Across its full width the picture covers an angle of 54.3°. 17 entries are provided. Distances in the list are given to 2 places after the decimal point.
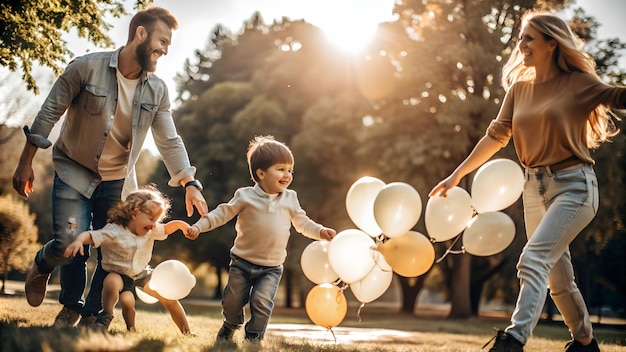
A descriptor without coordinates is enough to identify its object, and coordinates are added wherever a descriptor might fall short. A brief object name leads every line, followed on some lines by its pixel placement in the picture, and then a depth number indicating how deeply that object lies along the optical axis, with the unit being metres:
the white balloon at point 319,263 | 5.95
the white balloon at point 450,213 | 5.23
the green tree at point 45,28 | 6.71
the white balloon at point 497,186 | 5.22
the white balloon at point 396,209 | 5.13
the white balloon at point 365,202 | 5.79
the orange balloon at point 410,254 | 5.05
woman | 3.91
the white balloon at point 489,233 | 5.15
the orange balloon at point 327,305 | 5.72
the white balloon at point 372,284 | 5.89
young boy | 4.69
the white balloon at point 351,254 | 5.50
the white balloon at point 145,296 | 5.32
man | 4.62
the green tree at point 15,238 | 14.66
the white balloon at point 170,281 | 4.91
